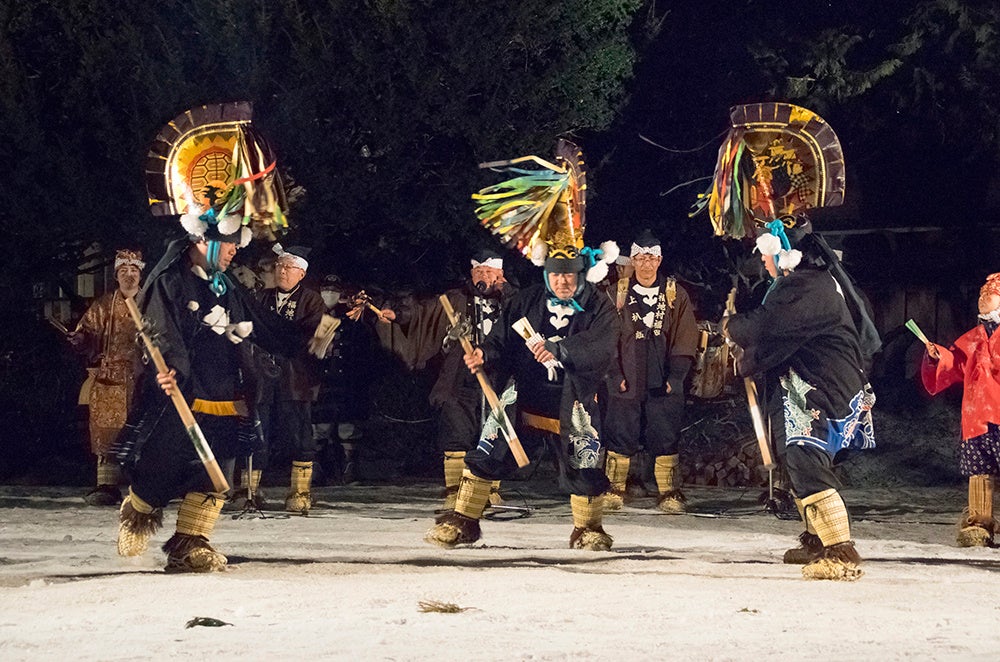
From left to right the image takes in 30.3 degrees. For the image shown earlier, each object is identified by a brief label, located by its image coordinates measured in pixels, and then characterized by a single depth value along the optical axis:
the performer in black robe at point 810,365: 9.56
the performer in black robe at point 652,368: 13.48
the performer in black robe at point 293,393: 12.72
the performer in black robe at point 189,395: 9.51
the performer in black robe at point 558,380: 10.37
